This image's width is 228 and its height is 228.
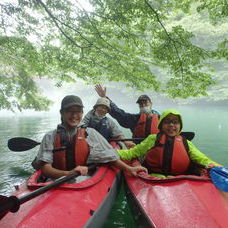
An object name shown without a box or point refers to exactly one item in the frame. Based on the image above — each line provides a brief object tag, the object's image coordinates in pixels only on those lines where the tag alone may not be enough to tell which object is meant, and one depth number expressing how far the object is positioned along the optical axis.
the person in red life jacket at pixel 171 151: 2.99
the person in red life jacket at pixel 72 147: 2.61
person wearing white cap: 4.83
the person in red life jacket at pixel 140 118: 4.99
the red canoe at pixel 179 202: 1.87
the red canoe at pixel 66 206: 1.81
